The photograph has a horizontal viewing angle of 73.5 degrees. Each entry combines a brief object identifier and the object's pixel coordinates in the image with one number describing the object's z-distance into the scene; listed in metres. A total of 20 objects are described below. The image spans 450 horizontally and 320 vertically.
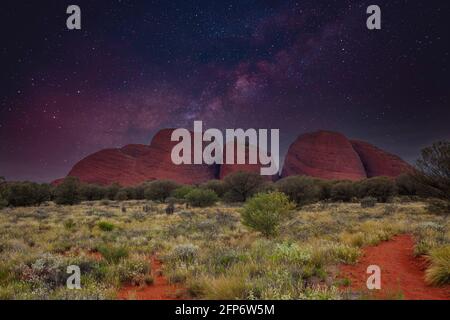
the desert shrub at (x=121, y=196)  62.62
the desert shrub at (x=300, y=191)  36.03
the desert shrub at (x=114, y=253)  9.54
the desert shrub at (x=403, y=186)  45.78
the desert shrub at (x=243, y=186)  45.06
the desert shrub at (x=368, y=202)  34.26
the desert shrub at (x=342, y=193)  49.47
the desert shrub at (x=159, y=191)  58.94
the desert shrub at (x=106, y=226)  17.47
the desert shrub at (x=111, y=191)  64.56
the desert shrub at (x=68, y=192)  44.34
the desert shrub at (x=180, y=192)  49.72
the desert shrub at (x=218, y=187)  50.28
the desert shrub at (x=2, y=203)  29.55
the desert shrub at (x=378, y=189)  47.59
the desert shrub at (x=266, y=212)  13.70
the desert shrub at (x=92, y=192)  61.25
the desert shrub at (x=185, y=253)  9.33
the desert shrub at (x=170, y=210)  28.05
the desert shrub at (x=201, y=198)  37.62
